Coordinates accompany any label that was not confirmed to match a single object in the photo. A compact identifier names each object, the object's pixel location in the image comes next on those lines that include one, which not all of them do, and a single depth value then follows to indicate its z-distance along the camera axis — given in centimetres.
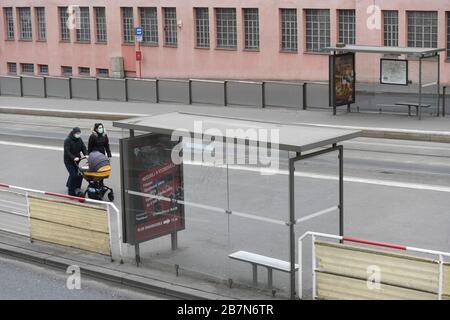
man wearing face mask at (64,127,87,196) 2006
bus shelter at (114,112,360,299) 1352
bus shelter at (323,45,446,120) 3000
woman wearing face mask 2022
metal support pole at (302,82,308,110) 3234
